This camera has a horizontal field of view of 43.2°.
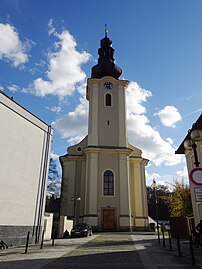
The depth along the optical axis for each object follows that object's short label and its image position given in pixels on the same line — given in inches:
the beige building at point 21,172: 542.0
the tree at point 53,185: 1574.8
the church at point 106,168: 1267.2
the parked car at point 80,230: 897.5
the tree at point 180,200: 1551.7
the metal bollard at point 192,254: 321.9
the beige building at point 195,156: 259.8
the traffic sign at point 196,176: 257.4
